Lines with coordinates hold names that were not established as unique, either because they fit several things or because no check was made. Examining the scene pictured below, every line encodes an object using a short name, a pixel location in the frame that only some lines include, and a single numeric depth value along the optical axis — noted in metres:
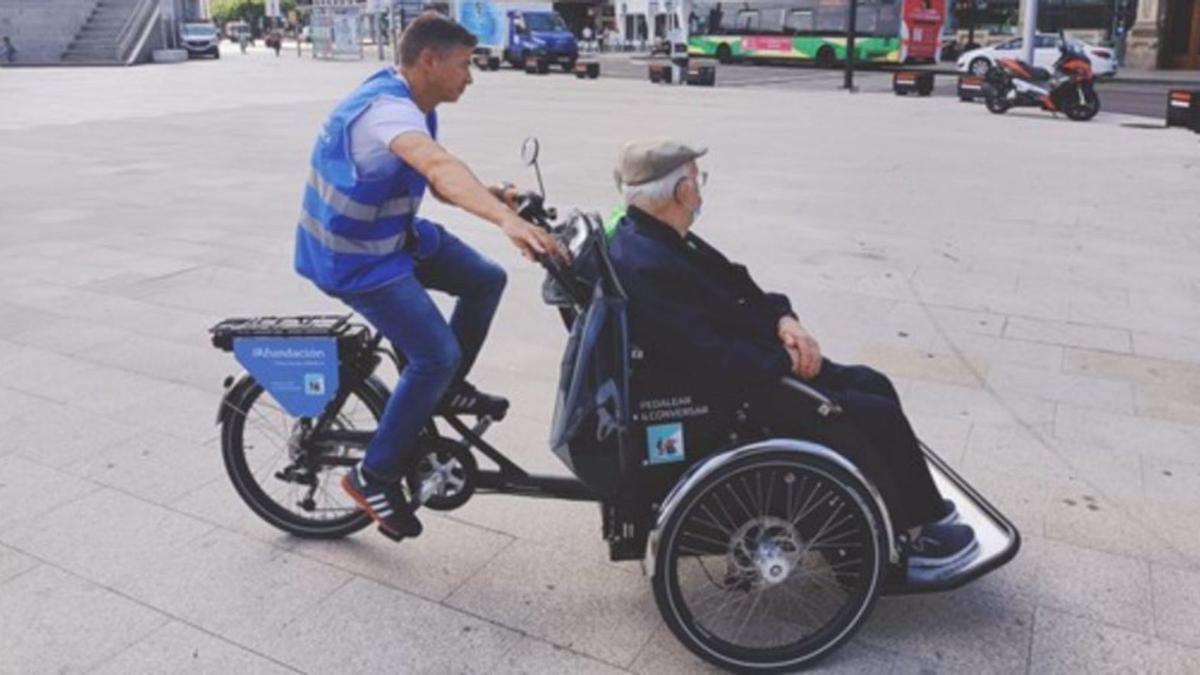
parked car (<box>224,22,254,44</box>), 62.09
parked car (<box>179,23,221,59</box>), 45.41
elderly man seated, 2.63
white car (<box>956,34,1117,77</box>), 27.48
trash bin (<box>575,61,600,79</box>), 30.98
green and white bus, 32.03
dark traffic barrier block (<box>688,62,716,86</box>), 25.91
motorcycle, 16.84
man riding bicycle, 2.70
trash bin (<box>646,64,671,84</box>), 27.58
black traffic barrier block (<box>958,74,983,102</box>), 20.89
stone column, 31.41
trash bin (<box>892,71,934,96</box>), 22.66
